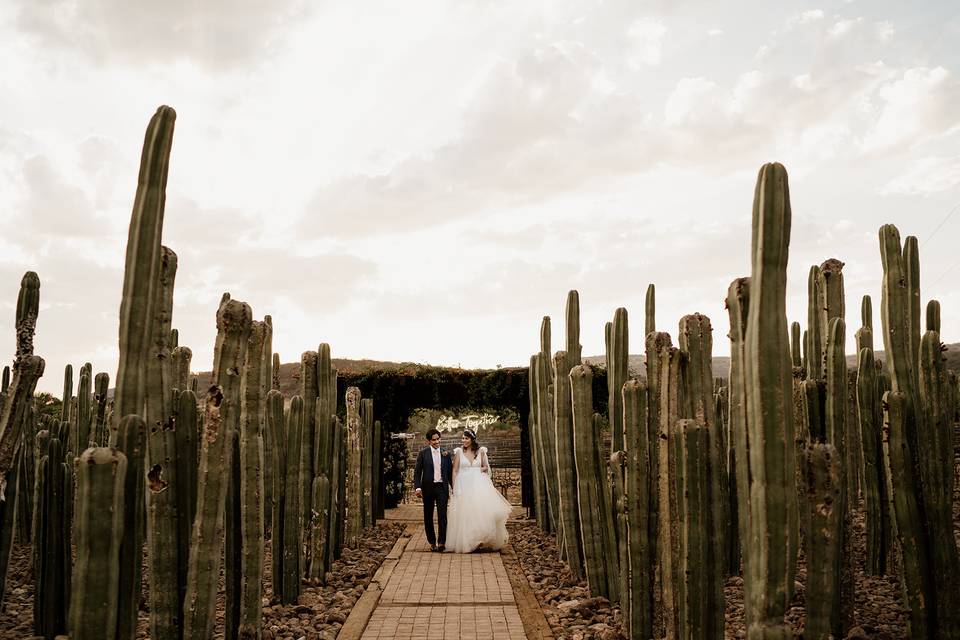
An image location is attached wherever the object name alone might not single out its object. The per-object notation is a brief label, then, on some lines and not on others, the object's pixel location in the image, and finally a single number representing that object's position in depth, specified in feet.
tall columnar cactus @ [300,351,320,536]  22.54
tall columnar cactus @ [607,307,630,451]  20.07
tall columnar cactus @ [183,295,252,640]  12.69
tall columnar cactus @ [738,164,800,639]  9.34
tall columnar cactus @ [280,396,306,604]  20.35
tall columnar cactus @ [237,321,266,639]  15.26
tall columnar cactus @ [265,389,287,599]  19.90
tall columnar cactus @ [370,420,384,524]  41.16
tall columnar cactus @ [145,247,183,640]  12.32
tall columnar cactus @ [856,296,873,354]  28.19
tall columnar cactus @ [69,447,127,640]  9.43
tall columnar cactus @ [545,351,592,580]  21.79
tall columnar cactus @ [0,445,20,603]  17.03
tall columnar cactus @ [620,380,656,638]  15.75
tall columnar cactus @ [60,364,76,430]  32.73
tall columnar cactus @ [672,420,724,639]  12.95
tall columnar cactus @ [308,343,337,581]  23.57
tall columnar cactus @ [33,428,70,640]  17.02
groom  30.66
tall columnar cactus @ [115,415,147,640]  10.75
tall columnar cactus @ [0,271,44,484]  14.47
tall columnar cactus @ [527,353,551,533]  31.30
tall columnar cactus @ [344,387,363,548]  31.01
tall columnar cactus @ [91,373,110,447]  27.07
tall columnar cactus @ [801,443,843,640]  9.71
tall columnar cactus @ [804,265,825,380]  20.64
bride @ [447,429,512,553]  30.32
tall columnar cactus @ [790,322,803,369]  32.48
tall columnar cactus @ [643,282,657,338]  30.63
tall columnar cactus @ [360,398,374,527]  37.19
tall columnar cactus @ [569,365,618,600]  19.89
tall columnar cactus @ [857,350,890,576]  17.53
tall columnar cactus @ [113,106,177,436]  11.32
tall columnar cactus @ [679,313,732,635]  13.19
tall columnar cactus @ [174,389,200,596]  12.92
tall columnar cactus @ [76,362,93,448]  27.37
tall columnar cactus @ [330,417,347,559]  26.35
